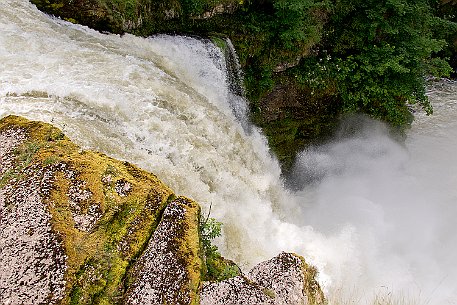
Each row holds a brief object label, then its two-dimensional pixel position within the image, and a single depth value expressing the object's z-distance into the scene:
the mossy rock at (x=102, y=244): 3.51
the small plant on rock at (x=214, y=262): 4.00
